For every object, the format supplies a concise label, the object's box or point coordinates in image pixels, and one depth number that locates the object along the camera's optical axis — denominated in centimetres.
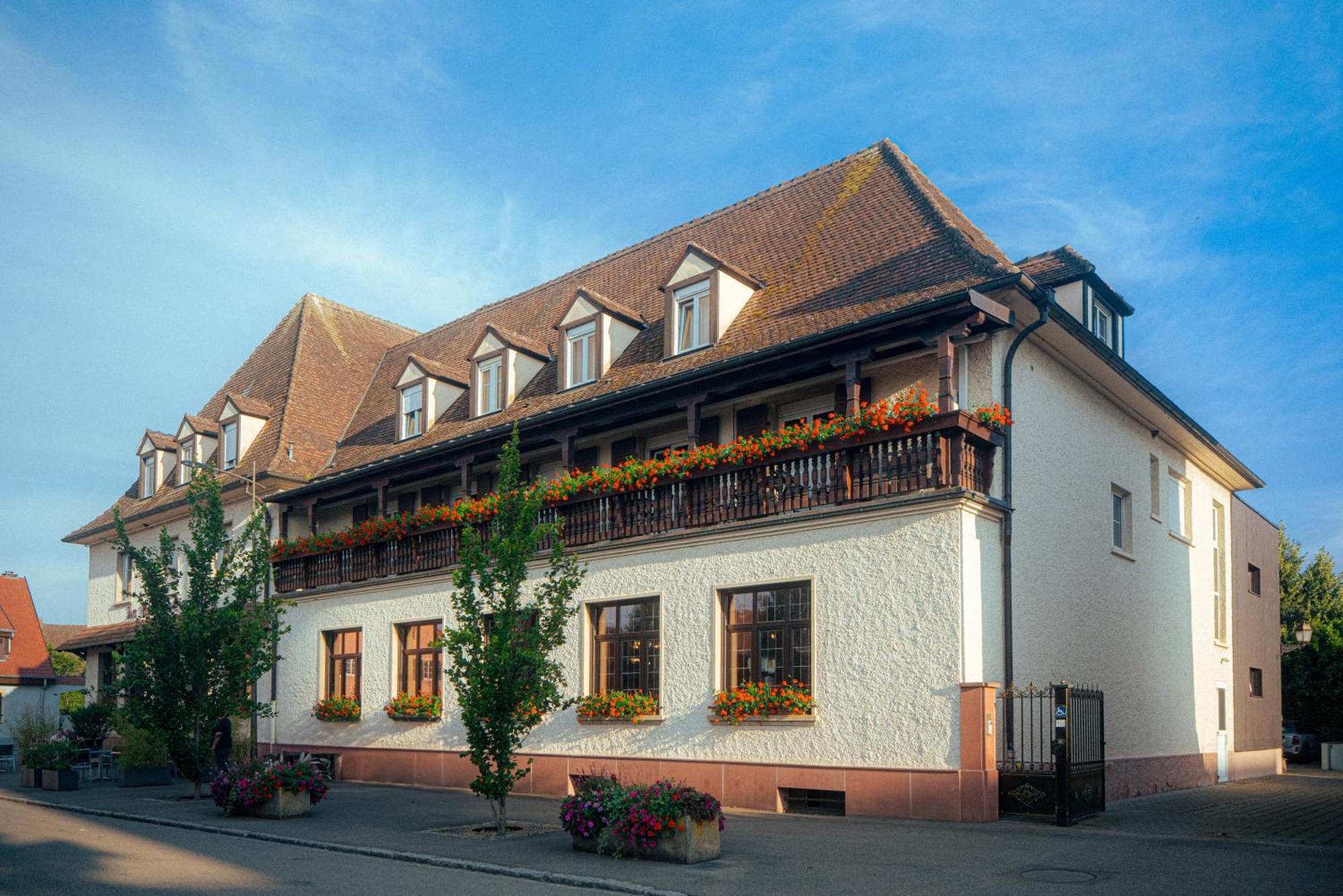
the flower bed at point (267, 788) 1750
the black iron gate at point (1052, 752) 1582
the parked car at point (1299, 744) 4284
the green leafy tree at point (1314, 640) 4181
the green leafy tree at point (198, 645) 2106
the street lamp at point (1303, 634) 3559
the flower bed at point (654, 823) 1271
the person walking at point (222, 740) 2405
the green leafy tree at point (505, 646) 1527
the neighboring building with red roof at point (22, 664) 5062
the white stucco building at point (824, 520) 1692
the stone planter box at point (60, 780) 2395
